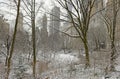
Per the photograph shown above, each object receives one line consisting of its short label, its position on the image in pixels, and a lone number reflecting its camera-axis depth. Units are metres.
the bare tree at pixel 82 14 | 7.60
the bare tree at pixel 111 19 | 6.13
